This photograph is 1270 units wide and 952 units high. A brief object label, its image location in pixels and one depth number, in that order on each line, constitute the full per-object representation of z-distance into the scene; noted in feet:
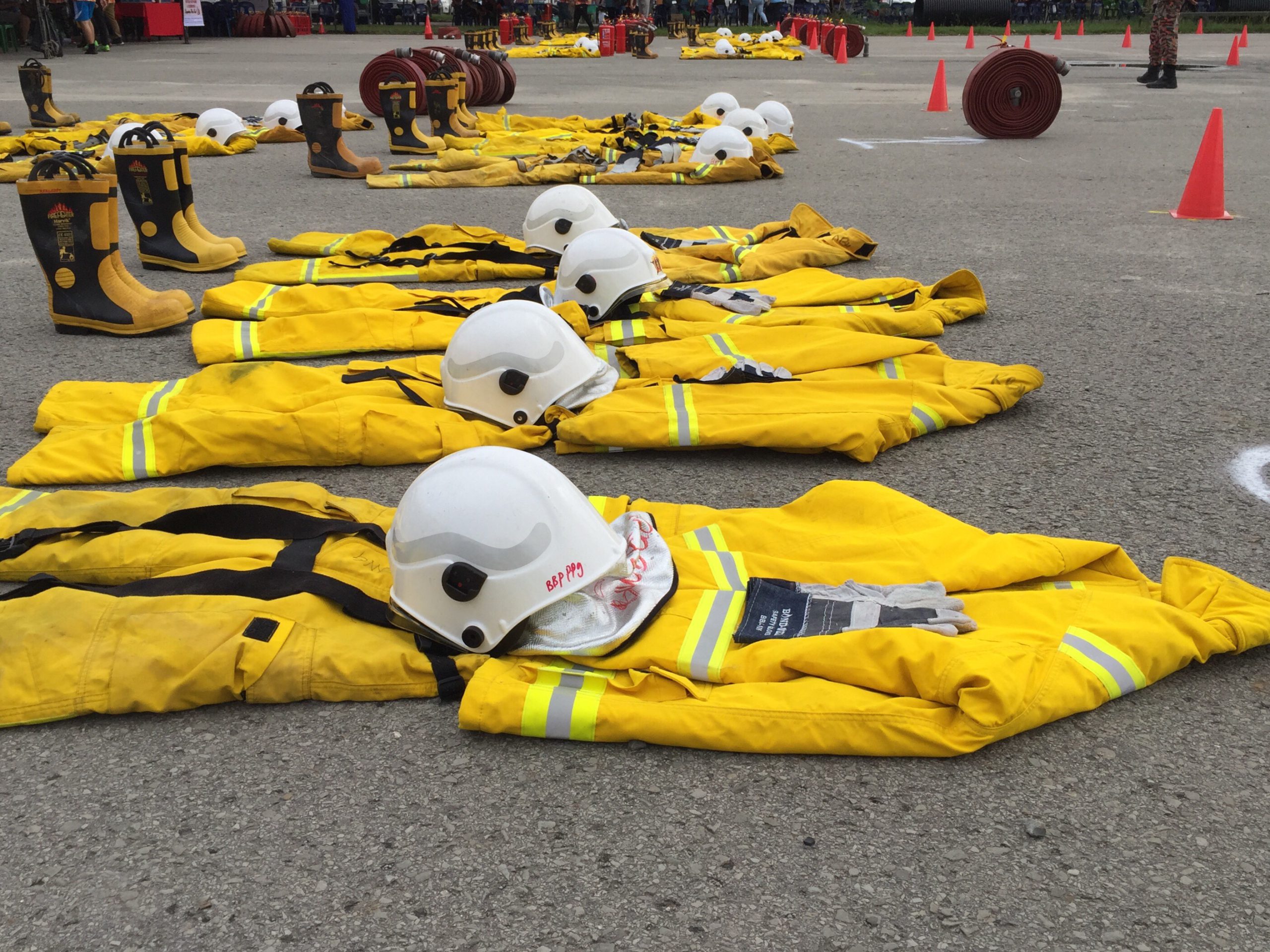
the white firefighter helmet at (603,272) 15.87
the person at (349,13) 107.04
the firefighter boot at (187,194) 19.60
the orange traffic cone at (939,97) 46.52
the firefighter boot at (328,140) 30.19
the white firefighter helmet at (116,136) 26.08
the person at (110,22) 84.77
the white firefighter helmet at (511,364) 12.68
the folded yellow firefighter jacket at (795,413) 12.16
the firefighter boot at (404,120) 34.76
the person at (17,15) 81.87
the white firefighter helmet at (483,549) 8.08
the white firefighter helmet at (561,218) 18.98
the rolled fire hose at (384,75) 38.99
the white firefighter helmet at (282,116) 38.91
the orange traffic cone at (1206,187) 24.16
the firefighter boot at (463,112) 38.24
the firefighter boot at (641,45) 79.20
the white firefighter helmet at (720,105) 38.09
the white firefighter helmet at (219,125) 36.65
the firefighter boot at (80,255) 16.21
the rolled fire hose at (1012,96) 36.70
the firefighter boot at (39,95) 39.60
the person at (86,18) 78.43
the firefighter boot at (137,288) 16.84
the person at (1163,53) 49.52
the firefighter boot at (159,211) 19.33
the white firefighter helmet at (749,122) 33.78
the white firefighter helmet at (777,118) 36.50
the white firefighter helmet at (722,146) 30.09
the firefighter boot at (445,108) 36.50
